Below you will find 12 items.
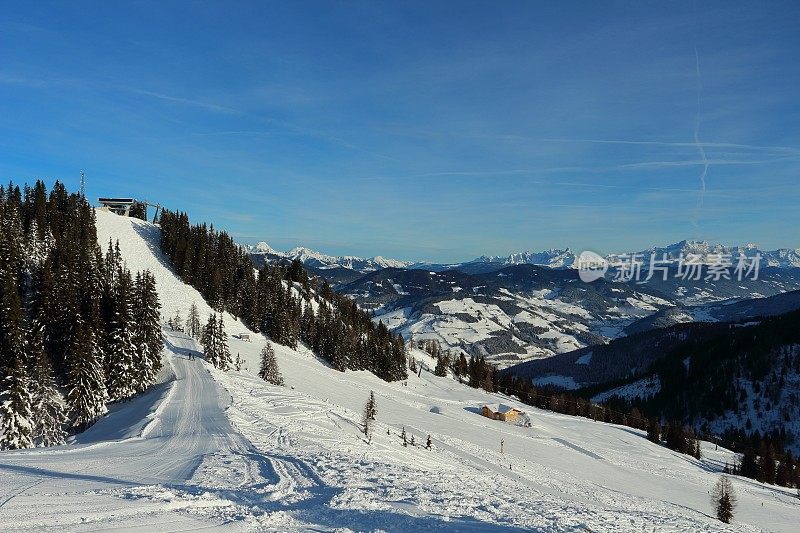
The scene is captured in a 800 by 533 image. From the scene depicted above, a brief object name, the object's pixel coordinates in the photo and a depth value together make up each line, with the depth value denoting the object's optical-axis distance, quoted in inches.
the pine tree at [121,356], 1786.4
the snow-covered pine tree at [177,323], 3398.6
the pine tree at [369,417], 1420.0
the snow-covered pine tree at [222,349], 2475.9
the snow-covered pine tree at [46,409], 1389.0
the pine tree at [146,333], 1915.6
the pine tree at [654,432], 4015.8
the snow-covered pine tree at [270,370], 2378.0
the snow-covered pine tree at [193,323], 3206.2
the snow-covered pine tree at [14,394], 1305.4
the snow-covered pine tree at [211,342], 2472.9
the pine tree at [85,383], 1549.0
